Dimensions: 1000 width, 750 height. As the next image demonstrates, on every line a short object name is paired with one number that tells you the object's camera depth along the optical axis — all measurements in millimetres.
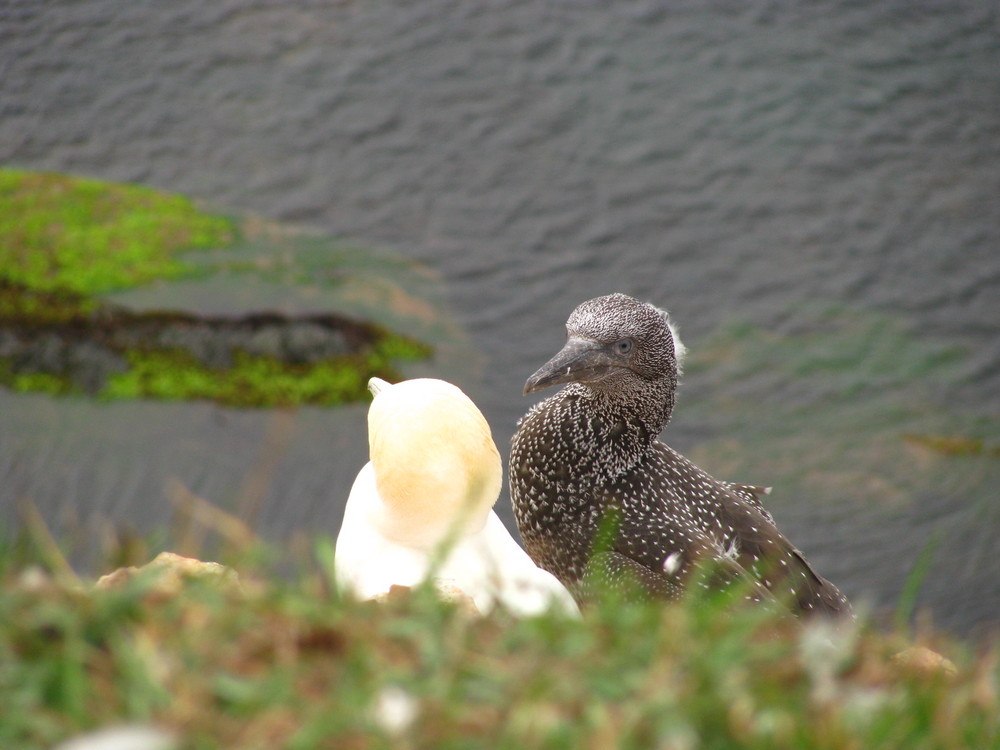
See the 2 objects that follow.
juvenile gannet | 9320
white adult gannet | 8617
